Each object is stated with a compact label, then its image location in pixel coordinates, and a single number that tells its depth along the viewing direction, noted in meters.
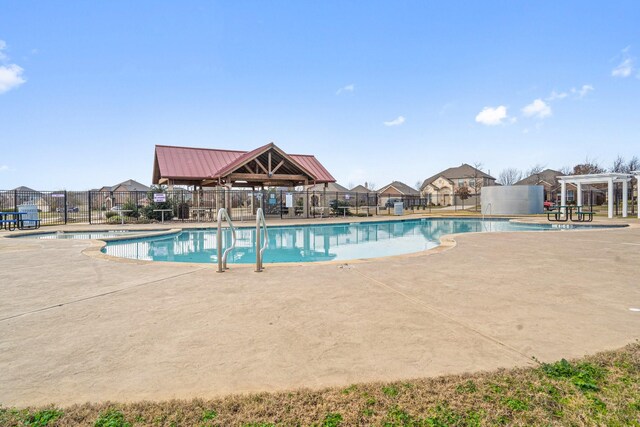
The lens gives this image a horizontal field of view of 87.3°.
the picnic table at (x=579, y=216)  18.02
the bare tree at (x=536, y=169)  59.37
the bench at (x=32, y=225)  15.31
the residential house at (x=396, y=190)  63.81
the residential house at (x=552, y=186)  47.03
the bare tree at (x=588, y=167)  46.72
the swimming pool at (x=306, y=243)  9.95
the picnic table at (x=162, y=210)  18.70
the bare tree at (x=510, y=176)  64.12
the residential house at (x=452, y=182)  58.72
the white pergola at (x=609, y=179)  21.11
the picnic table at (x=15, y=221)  15.26
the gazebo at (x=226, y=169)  19.89
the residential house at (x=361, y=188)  74.51
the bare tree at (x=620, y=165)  42.56
